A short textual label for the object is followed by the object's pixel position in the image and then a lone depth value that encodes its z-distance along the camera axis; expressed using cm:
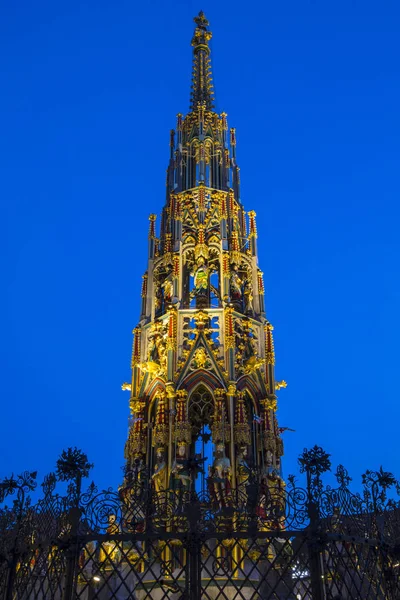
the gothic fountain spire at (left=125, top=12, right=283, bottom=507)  2519
